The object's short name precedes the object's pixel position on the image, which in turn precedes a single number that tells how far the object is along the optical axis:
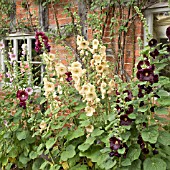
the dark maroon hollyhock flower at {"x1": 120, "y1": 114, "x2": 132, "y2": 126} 2.33
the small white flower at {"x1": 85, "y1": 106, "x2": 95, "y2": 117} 2.61
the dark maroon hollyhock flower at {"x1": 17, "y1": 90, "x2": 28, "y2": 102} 3.06
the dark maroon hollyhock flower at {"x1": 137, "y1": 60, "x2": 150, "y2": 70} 2.34
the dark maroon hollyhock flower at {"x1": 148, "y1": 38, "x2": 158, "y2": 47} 2.48
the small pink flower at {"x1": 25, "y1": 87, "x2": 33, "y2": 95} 3.17
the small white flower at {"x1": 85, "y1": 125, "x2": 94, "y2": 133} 2.65
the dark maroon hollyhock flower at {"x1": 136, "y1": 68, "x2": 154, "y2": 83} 2.29
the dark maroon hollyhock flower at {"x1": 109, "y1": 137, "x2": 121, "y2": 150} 2.32
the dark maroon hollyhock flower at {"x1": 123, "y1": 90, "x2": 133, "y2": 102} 2.38
